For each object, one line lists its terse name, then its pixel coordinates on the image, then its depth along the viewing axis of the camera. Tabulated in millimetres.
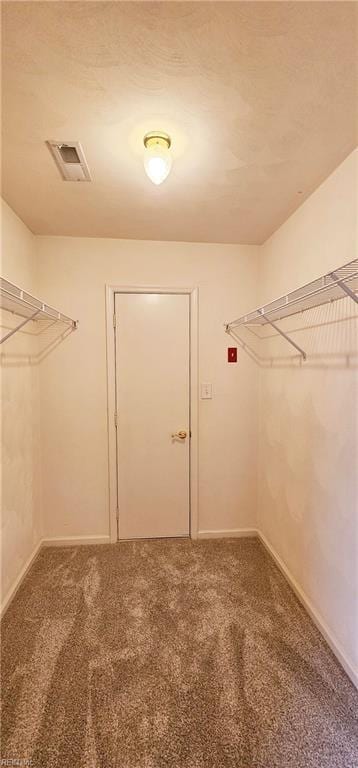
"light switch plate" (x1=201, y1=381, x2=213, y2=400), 2664
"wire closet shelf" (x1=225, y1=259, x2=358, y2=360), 1225
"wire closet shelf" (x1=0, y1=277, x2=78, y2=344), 1469
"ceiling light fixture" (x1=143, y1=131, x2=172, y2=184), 1327
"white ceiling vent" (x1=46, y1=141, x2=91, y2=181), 1440
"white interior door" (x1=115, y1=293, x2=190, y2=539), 2582
